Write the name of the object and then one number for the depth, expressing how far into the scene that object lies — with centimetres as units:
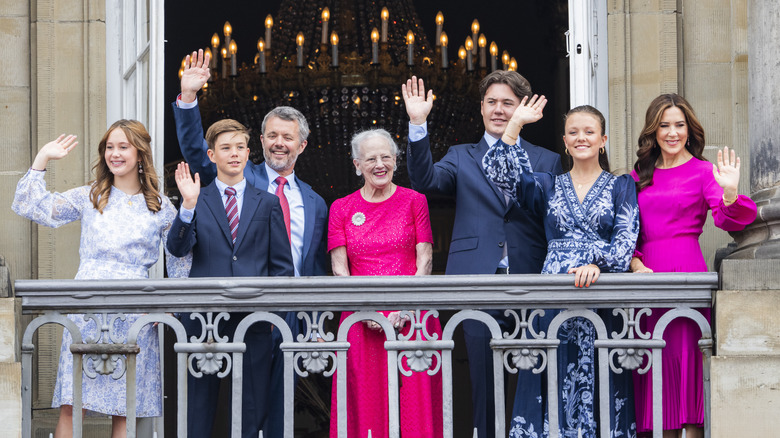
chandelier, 1831
